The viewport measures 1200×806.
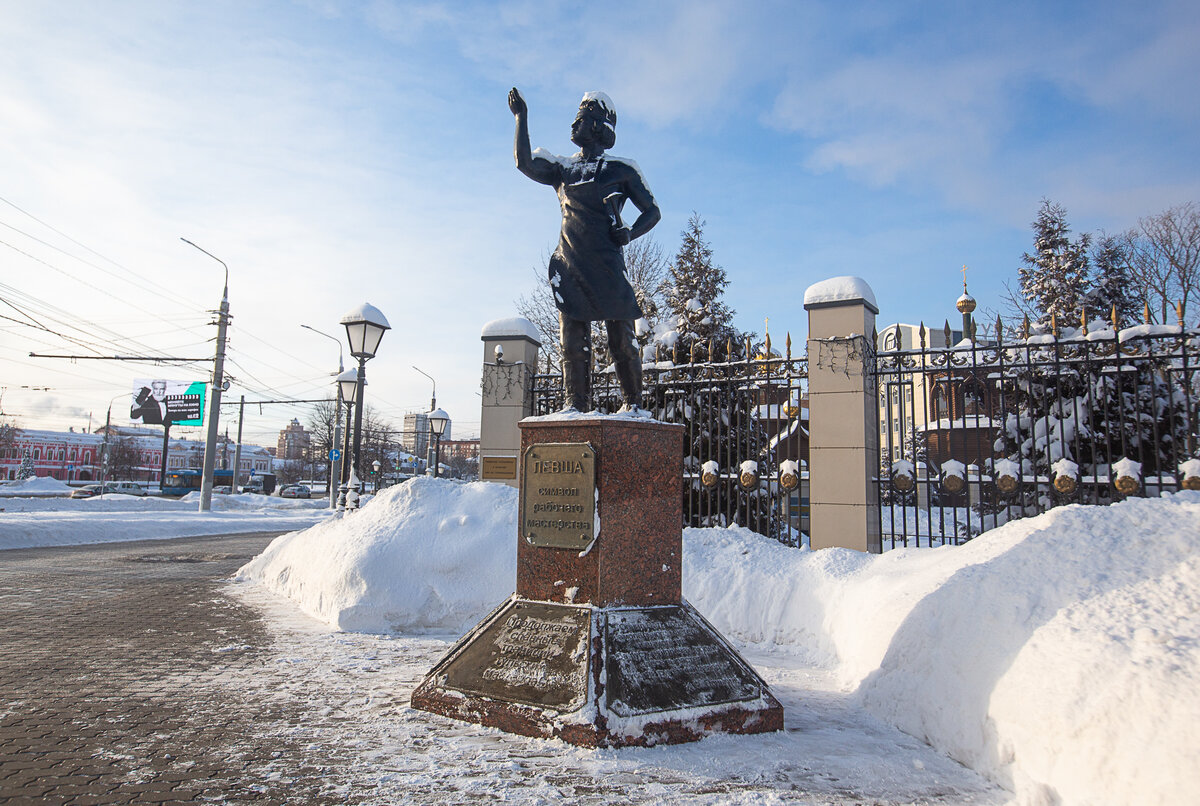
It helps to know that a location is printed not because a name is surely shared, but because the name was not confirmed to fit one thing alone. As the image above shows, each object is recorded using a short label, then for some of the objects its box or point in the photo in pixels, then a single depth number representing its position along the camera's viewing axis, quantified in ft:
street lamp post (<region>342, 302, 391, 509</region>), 34.19
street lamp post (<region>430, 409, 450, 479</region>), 71.61
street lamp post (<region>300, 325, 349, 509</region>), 82.64
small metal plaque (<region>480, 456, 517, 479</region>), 32.58
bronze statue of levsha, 15.56
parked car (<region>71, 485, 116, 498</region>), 129.84
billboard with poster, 99.50
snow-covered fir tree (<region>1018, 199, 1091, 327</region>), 69.97
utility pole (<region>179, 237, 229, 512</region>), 77.61
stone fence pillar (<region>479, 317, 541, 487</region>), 32.78
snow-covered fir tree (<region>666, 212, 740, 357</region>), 56.08
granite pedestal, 11.60
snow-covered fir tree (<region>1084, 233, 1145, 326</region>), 67.26
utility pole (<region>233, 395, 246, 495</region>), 124.16
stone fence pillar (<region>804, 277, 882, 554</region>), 24.98
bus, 172.24
